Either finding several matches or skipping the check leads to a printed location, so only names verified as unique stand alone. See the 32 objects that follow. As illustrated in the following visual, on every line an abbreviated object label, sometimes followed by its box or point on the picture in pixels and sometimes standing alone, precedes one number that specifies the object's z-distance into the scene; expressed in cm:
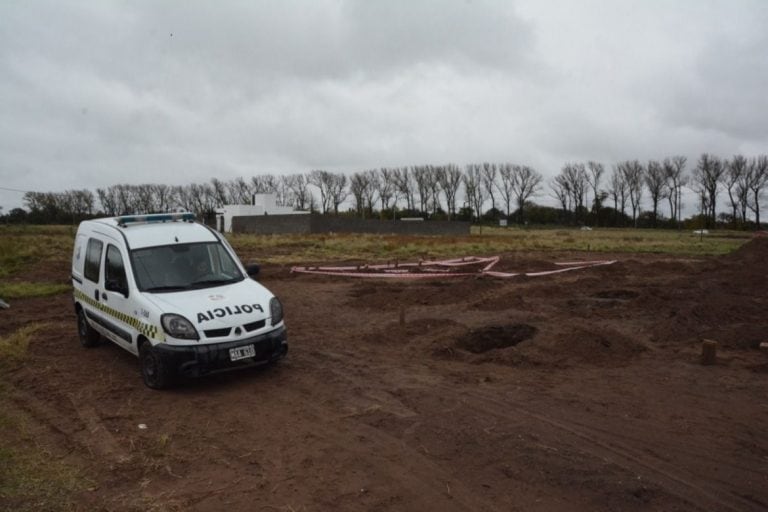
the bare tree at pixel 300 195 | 11544
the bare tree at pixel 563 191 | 10905
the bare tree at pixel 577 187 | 10781
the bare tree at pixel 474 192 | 11044
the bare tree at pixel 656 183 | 9912
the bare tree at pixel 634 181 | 10169
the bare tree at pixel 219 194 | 11438
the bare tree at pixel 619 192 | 10250
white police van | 684
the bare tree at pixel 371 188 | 11219
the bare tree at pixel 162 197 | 11088
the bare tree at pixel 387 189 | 11175
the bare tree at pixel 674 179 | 9744
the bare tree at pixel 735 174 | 8912
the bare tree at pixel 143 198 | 10762
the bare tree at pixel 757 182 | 8769
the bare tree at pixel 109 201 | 10230
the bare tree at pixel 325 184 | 11206
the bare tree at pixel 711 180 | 9075
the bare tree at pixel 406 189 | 11219
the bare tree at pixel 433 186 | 11131
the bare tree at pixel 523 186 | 11044
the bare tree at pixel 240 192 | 11438
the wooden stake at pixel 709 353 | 797
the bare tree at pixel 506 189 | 11151
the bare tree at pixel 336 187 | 11194
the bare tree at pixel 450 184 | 11094
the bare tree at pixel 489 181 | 11175
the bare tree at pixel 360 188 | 11175
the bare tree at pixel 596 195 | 10431
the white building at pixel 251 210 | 7400
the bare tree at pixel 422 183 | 11131
